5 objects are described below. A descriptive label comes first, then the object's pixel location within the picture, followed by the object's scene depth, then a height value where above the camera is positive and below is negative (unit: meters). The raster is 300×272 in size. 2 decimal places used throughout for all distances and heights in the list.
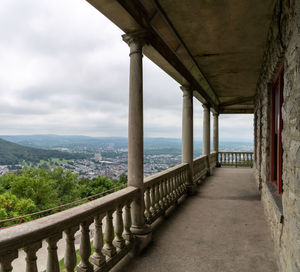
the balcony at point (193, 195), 1.94 -0.76
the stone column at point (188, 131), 6.45 +0.13
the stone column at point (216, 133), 13.34 +0.13
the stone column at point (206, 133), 10.39 +0.08
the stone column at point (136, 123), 3.30 +0.20
